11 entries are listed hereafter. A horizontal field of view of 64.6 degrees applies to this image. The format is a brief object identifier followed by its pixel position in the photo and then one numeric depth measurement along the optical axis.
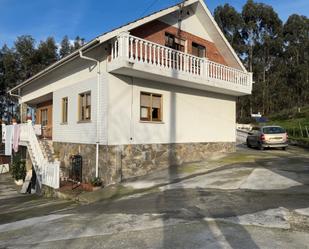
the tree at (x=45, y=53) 34.15
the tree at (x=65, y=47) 36.11
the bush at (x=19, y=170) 15.14
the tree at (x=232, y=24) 39.12
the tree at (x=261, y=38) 39.10
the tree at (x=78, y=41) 36.88
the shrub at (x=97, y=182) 9.54
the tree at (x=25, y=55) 33.78
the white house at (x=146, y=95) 9.89
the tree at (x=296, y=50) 39.29
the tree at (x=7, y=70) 33.62
